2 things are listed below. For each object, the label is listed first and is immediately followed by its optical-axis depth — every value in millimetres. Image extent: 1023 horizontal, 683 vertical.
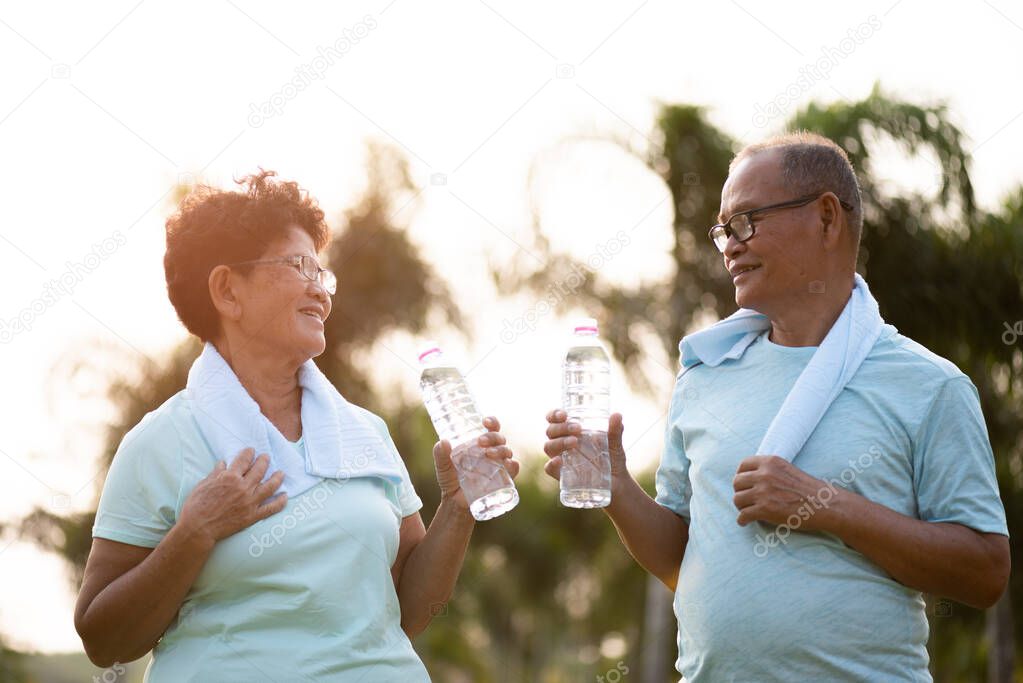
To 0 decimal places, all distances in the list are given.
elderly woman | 3115
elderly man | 3135
